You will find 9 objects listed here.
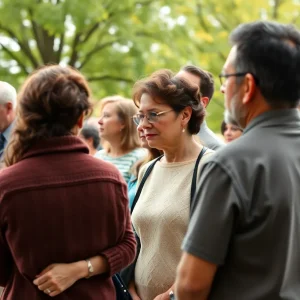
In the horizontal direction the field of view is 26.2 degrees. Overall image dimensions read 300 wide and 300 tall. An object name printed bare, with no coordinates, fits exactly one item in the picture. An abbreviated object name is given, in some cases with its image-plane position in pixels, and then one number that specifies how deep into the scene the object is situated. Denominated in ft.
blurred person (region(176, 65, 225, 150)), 15.74
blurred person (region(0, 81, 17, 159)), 17.61
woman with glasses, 13.12
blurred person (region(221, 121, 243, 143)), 22.38
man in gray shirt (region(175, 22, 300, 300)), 7.98
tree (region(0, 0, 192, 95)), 50.75
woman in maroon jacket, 10.08
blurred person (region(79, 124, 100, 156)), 27.96
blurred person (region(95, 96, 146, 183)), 20.96
